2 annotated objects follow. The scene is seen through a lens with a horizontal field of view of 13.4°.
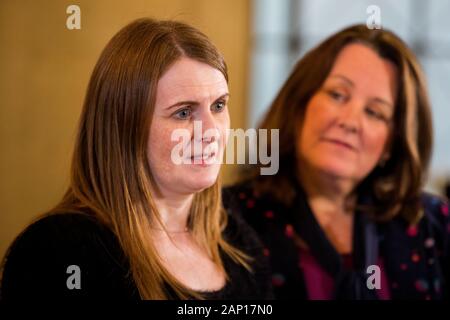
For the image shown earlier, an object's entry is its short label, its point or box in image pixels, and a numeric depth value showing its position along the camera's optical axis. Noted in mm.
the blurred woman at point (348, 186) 2756
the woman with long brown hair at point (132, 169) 2482
